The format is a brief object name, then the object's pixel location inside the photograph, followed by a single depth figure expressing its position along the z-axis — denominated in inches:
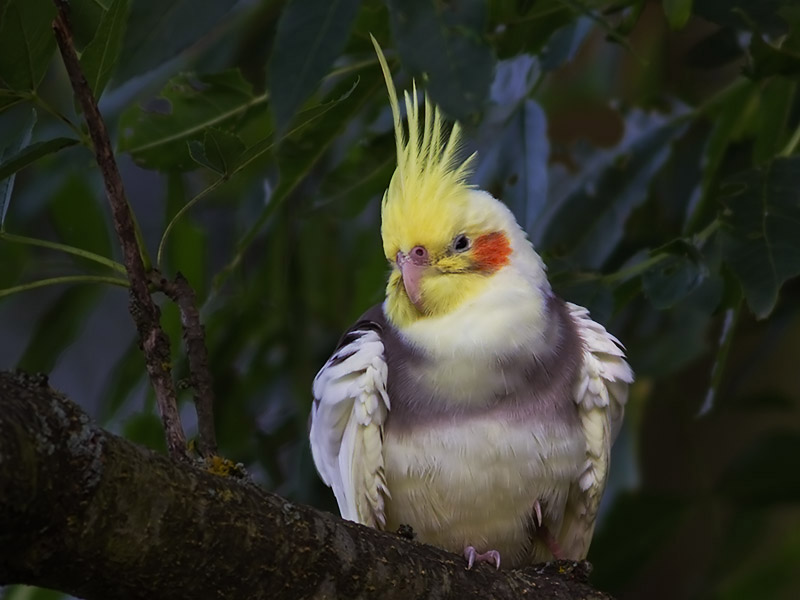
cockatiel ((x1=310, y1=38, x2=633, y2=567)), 131.1
